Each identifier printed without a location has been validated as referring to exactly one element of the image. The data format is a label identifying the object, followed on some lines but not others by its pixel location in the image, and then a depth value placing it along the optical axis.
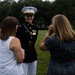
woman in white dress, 1.91
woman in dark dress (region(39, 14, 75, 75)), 1.85
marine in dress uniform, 2.47
